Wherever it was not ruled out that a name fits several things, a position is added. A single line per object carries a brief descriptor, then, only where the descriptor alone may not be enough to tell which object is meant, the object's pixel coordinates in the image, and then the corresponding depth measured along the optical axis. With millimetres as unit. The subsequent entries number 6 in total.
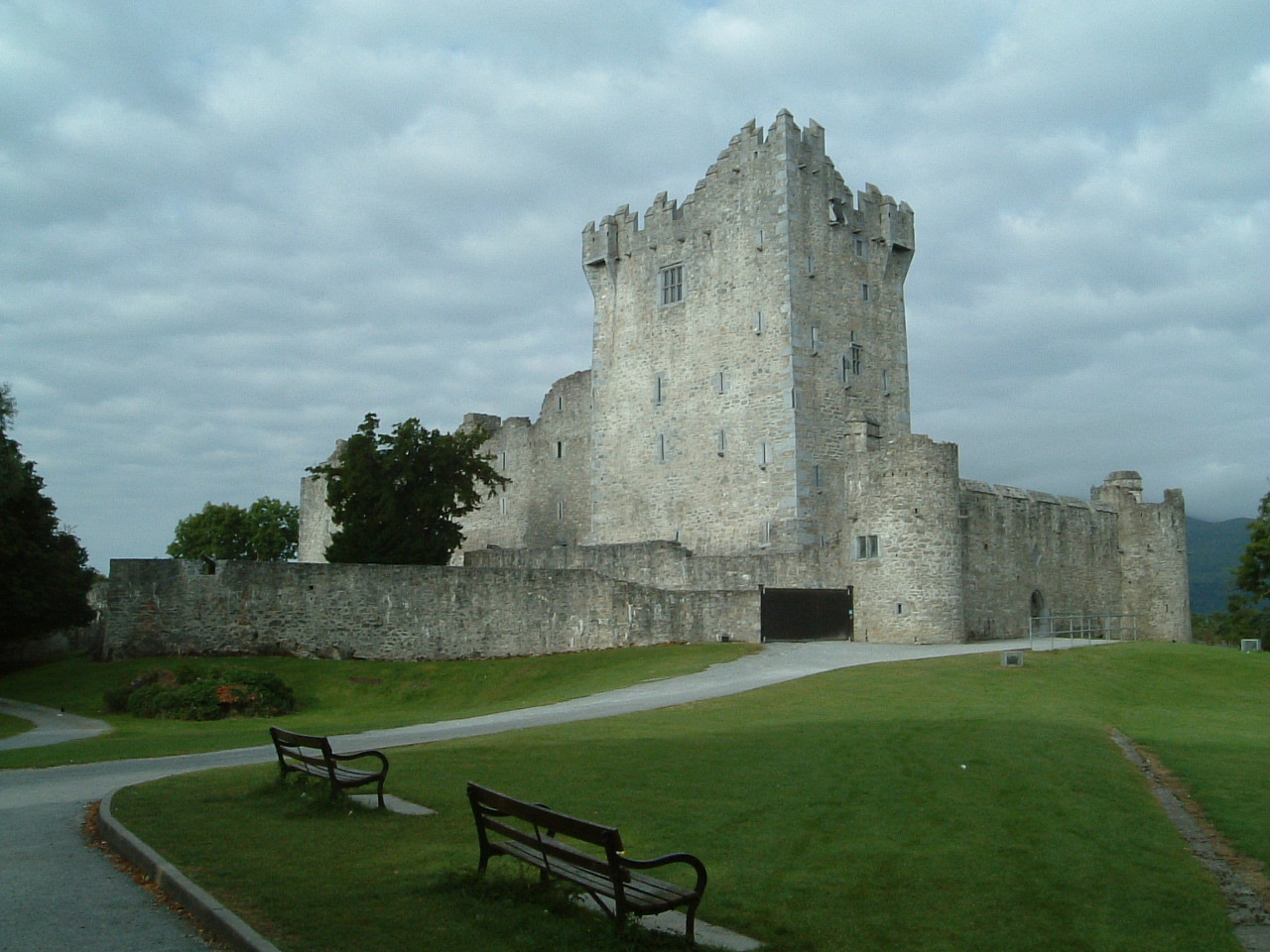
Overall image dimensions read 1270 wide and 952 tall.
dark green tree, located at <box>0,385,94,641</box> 32375
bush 26578
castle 36594
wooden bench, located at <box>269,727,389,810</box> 10945
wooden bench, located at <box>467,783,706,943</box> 6586
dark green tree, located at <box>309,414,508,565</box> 40562
